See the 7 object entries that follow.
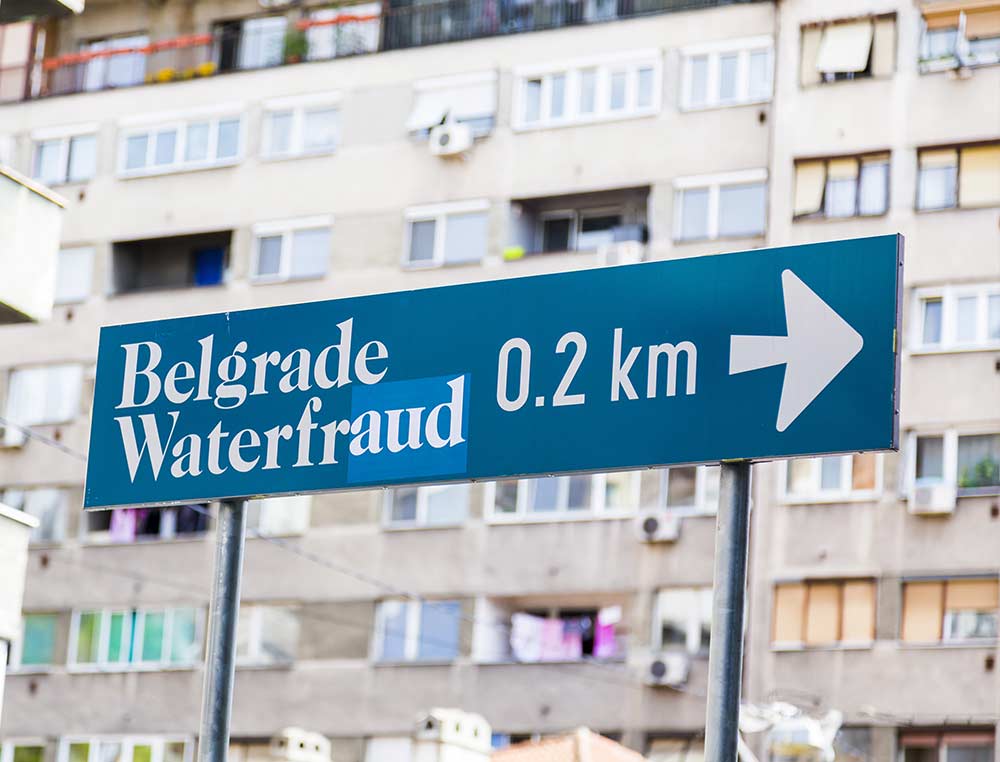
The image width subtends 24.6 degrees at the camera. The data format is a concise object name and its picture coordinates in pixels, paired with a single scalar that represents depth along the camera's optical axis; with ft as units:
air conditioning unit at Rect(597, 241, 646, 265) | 124.88
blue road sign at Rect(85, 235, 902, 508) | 22.58
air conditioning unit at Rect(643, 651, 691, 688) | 121.19
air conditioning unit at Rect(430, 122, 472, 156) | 133.80
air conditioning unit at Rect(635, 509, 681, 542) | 122.83
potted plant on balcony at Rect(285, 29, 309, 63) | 143.74
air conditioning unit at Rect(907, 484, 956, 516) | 116.88
